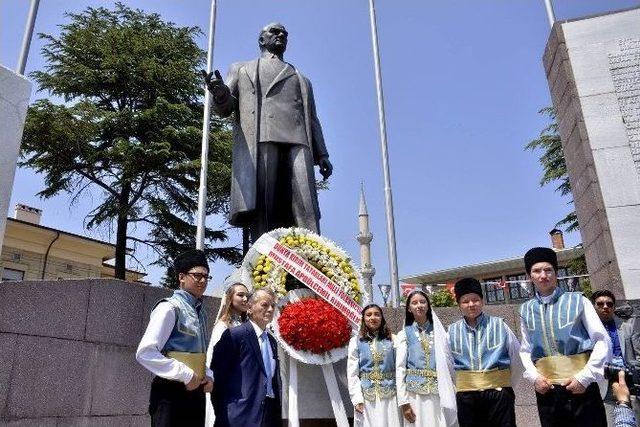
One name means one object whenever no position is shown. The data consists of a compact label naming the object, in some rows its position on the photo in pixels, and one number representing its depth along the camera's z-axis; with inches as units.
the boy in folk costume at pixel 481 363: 153.9
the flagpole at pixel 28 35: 320.5
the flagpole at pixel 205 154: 488.1
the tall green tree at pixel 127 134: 821.2
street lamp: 438.5
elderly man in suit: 131.6
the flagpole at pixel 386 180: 401.1
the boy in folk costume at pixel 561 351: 137.2
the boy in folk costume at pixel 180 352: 126.0
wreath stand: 214.1
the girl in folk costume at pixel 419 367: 191.3
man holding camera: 165.8
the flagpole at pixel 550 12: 373.1
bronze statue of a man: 265.9
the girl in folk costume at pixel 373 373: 204.7
